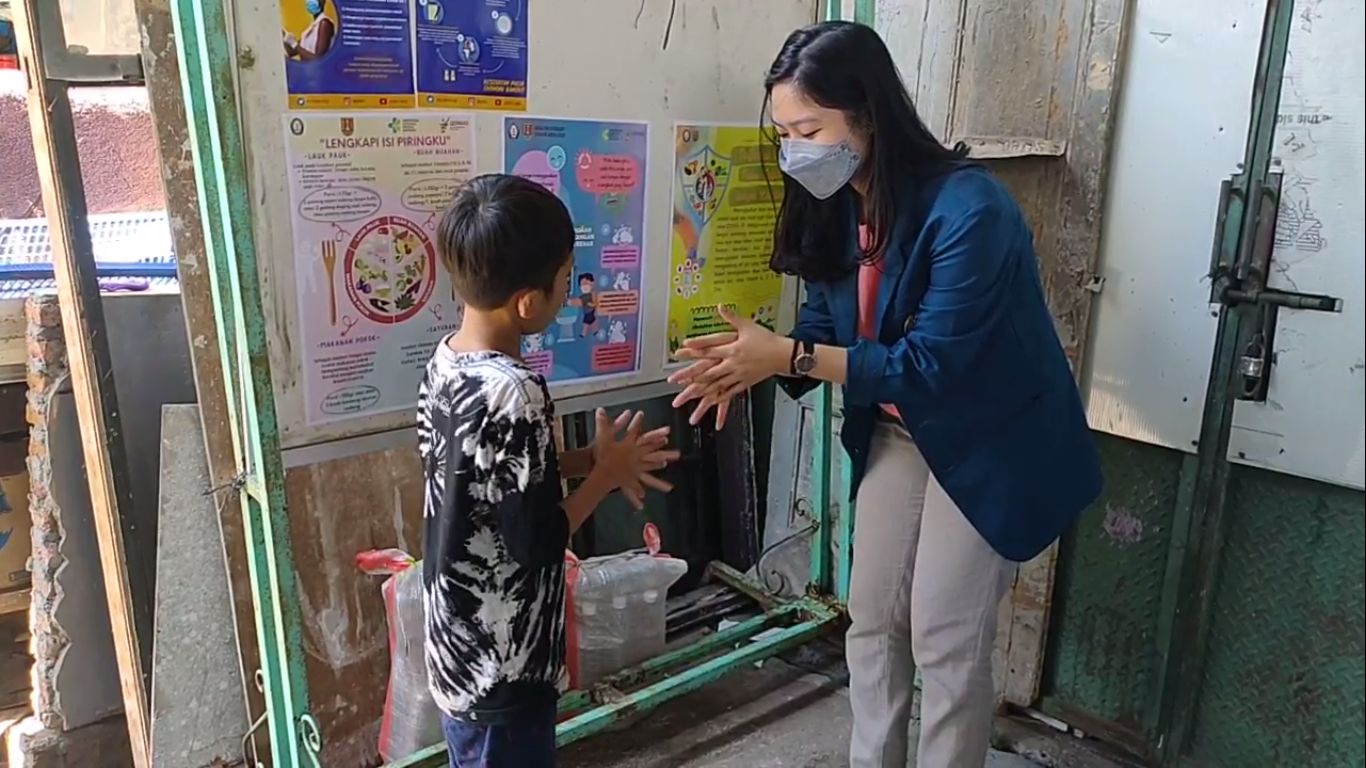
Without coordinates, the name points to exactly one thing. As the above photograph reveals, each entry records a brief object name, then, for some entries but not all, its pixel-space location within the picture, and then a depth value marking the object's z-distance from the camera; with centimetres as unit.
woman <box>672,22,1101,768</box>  144
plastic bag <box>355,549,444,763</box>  174
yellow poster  199
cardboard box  197
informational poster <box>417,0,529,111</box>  157
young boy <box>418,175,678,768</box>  128
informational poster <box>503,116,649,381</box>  176
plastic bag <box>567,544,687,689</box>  209
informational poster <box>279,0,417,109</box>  146
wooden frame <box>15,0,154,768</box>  169
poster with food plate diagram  151
